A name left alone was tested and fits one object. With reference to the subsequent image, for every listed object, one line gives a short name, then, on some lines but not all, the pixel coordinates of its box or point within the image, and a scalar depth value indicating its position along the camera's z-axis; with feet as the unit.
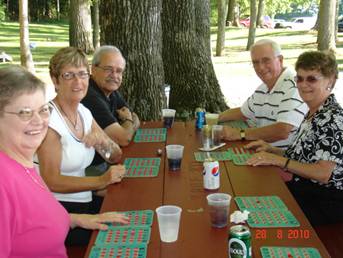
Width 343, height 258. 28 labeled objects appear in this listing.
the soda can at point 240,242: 5.91
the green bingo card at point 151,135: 12.87
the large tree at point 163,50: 18.69
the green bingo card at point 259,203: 7.97
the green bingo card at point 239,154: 10.62
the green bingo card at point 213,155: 10.88
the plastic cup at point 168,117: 14.23
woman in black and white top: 9.84
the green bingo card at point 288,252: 6.42
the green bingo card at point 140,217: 7.52
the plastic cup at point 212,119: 13.91
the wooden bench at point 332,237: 9.27
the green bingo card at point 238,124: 14.90
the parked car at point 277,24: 135.56
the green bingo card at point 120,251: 6.52
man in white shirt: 13.01
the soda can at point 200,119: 13.93
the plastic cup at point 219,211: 7.20
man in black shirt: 12.52
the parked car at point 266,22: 128.47
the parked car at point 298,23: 136.15
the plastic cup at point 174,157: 10.07
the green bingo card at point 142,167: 9.89
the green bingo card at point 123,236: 6.93
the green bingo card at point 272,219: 7.30
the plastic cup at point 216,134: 11.93
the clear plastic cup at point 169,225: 6.78
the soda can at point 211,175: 8.71
